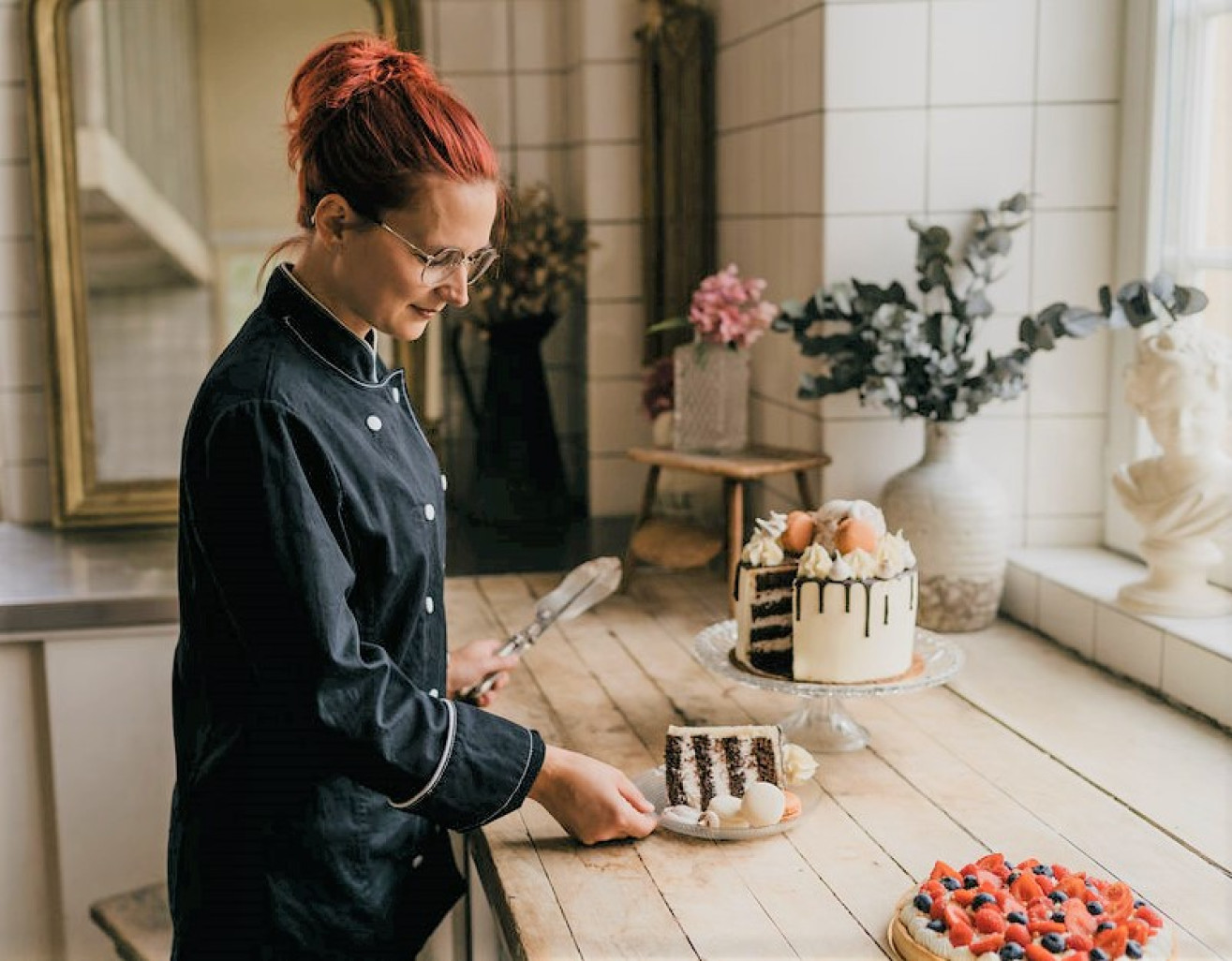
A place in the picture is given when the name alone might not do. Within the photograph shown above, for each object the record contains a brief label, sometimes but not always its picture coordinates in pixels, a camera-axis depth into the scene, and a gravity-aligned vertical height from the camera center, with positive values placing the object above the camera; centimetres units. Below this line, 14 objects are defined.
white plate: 137 -53
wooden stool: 214 -31
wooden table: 121 -53
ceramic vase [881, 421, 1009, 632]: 204 -38
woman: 113 -26
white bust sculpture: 180 -27
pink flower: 223 -10
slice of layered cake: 142 -49
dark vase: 278 -35
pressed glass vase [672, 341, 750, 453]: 229 -23
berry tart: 109 -49
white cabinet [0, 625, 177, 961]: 233 -83
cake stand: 152 -44
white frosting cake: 153 -36
